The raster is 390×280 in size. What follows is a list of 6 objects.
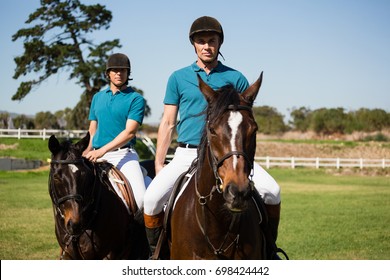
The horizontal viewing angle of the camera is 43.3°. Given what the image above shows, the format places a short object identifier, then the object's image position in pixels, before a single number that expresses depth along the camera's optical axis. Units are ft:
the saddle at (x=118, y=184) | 20.88
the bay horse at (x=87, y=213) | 17.66
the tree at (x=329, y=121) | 164.55
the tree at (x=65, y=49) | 130.62
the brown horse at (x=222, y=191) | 11.86
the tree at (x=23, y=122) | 173.17
